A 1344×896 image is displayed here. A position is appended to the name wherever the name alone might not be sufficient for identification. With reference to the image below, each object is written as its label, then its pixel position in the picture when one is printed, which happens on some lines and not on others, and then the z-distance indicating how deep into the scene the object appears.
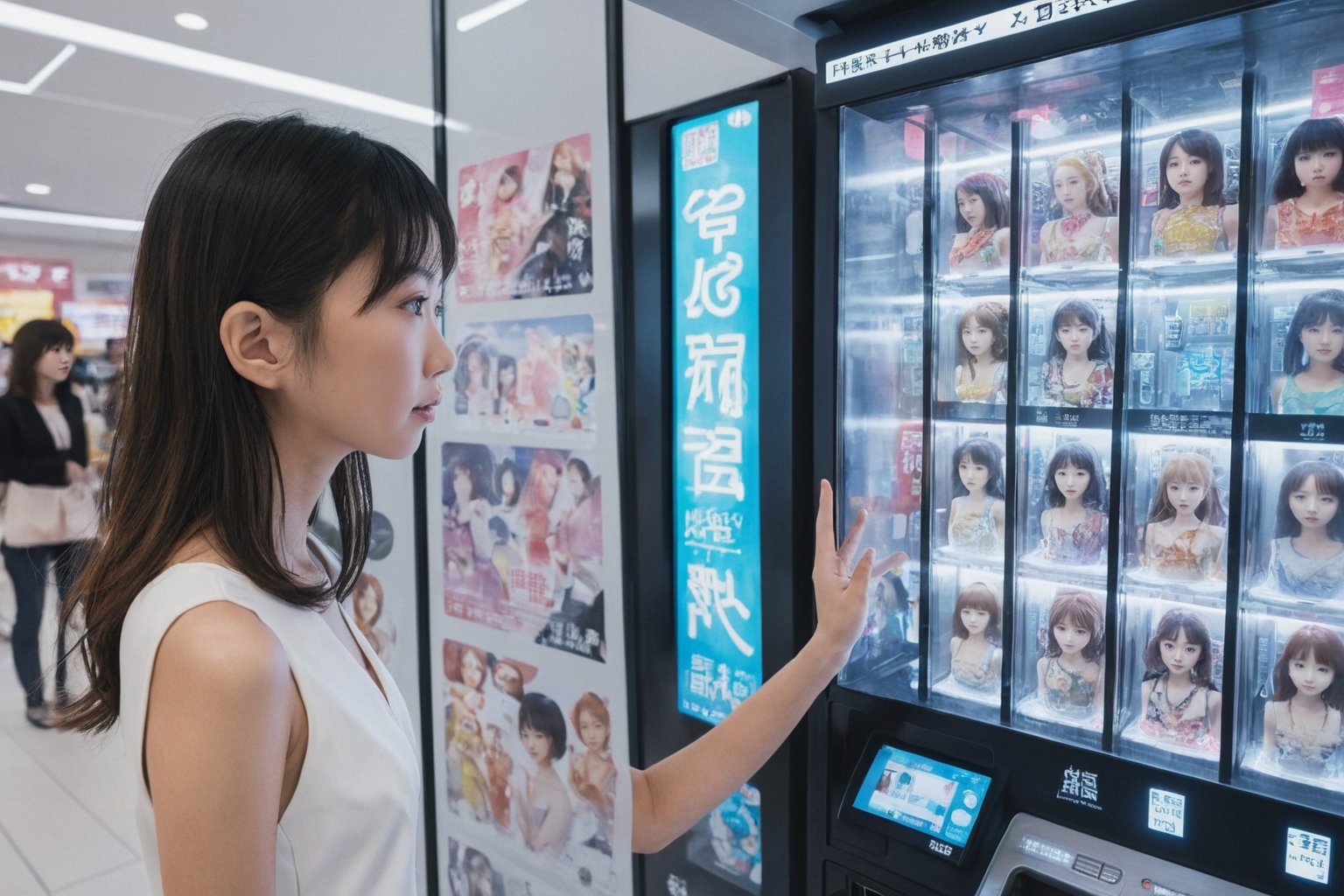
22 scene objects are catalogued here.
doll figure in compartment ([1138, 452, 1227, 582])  1.31
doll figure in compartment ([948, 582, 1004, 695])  1.52
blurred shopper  2.43
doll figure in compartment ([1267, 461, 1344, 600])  1.19
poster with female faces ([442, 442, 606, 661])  2.36
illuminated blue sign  1.91
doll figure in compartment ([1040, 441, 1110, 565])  1.41
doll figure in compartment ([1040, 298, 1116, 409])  1.39
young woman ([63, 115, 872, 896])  0.86
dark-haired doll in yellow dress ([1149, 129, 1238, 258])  1.28
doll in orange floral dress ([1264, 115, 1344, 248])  1.16
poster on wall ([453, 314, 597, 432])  2.35
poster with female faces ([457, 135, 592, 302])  2.30
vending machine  1.18
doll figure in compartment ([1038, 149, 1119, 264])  1.39
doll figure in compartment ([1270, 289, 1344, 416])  1.17
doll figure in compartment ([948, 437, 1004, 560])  1.52
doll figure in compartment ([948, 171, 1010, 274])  1.46
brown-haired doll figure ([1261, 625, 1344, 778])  1.19
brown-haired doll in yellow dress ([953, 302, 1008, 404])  1.48
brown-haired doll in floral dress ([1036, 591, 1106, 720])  1.41
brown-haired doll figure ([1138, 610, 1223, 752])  1.31
